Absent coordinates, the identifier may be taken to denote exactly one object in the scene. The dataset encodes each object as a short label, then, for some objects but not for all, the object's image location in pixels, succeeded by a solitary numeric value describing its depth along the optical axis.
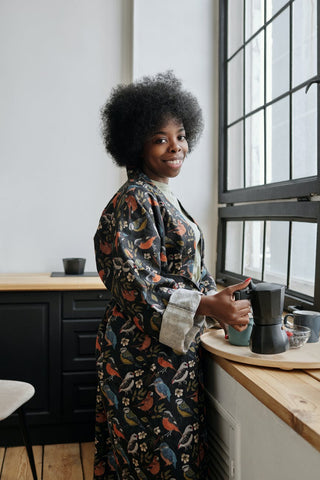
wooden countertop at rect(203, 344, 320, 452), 1.01
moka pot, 1.38
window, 2.19
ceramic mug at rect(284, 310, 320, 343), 1.63
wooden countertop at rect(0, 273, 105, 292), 2.60
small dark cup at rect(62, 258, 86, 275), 2.95
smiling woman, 1.36
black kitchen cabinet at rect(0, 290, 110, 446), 2.64
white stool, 1.88
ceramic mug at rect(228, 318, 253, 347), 1.53
